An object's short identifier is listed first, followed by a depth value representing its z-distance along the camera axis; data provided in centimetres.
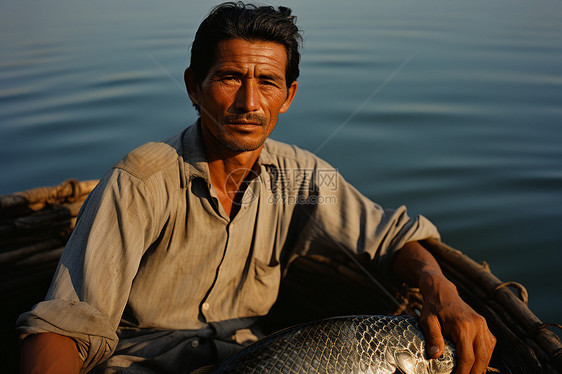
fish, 127
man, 132
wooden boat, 171
